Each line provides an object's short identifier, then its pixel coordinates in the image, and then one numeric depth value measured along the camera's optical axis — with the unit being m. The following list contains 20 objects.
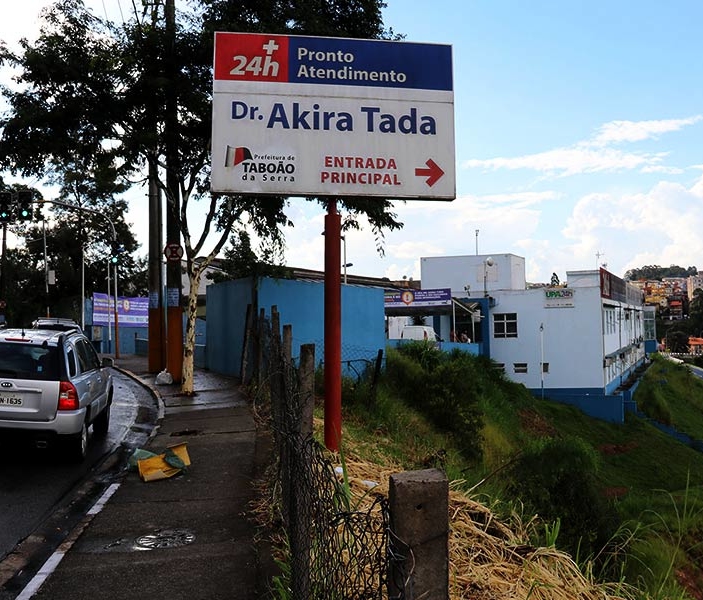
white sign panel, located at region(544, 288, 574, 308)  40.28
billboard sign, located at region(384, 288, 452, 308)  34.22
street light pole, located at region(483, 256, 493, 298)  47.24
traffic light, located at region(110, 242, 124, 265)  25.52
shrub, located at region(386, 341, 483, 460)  15.65
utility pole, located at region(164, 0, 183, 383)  13.39
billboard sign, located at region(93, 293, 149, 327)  33.50
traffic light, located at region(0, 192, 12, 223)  20.47
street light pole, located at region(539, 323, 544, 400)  40.34
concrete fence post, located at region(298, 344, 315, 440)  4.57
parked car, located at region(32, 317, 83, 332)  11.17
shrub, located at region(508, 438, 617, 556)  7.65
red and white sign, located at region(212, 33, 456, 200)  7.17
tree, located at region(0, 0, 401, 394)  12.91
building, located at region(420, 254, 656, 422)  39.75
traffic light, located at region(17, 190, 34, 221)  20.50
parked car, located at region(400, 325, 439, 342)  33.38
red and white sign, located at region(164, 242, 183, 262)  15.84
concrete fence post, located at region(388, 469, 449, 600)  1.89
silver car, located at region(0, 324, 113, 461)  7.82
